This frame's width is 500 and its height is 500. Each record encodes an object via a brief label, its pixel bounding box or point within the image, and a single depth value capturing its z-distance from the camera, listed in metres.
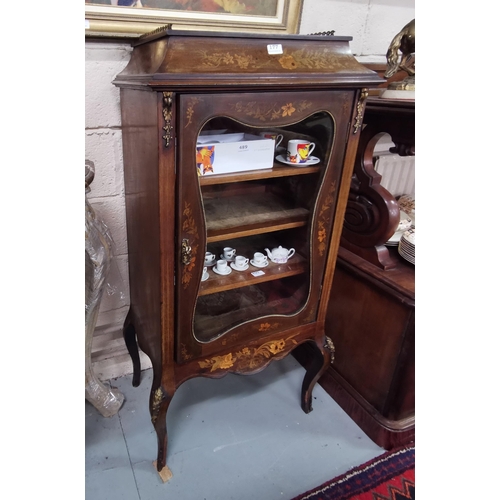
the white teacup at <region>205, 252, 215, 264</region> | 1.21
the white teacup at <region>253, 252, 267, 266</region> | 1.28
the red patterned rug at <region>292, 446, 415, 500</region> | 1.28
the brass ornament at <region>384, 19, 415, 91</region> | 1.27
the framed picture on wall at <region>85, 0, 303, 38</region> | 1.13
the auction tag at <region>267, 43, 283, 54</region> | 0.97
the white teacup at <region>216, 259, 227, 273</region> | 1.23
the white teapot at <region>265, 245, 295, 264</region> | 1.29
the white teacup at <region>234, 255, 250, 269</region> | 1.24
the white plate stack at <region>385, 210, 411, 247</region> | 1.56
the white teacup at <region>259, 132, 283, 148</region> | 1.11
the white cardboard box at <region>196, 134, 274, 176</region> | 1.01
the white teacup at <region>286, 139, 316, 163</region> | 1.14
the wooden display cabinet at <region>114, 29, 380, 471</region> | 0.90
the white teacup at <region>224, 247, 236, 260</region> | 1.26
